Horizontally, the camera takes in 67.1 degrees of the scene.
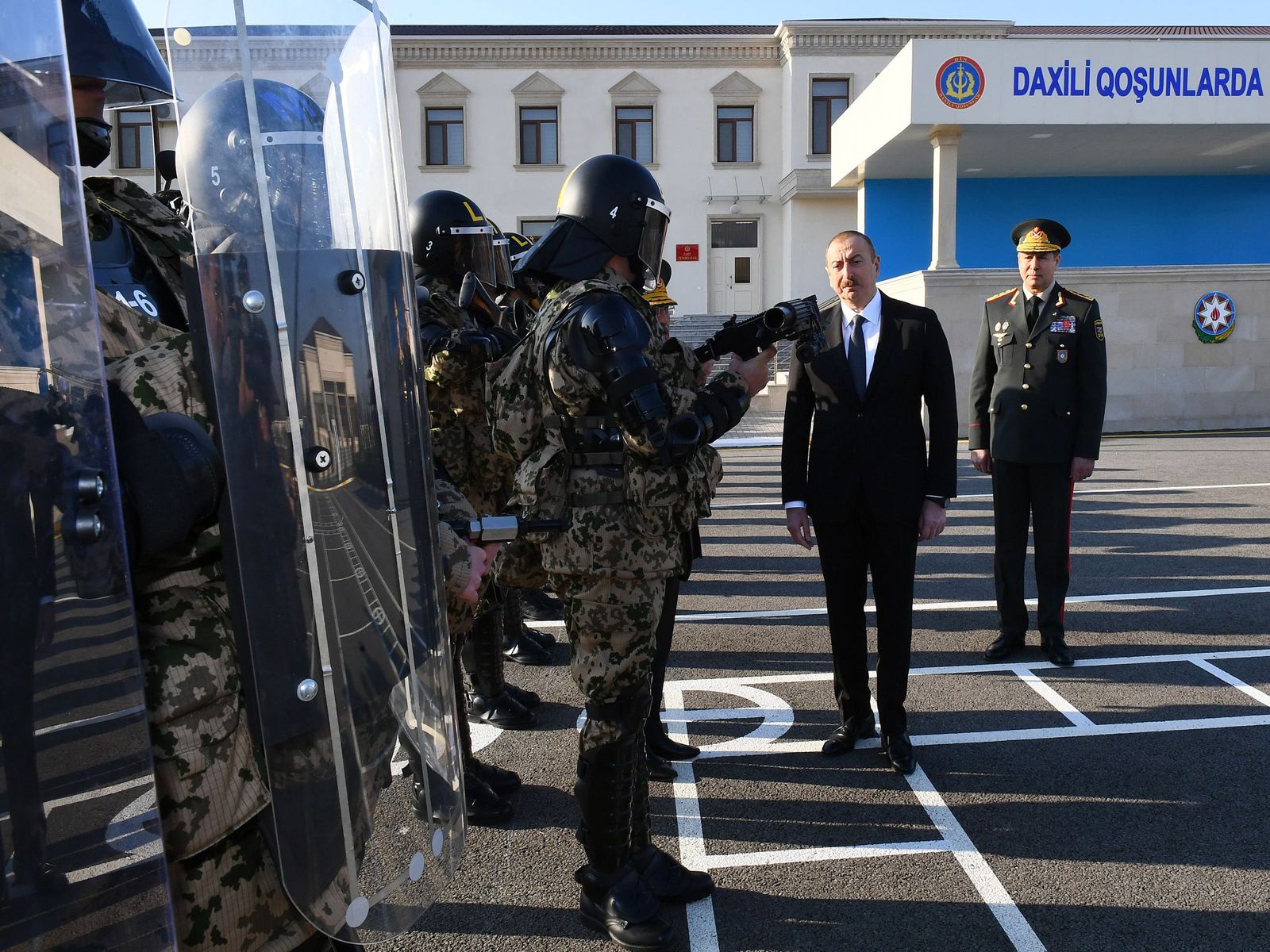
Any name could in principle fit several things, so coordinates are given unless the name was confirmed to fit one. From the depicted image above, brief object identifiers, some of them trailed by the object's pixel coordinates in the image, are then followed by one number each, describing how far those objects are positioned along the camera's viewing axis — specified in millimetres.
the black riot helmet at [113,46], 1518
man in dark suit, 3754
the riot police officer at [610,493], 2586
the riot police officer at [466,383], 4031
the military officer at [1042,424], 5023
